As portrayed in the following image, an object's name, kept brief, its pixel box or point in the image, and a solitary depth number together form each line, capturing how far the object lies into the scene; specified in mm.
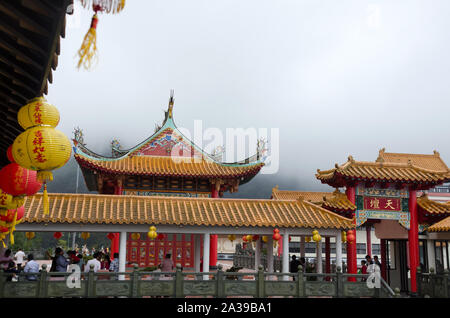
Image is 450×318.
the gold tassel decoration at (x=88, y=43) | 4262
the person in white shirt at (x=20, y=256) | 18394
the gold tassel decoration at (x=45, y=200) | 5516
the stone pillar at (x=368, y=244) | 22700
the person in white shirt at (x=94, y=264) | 11605
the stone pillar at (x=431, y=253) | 20170
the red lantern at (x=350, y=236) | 14320
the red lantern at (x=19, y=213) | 8401
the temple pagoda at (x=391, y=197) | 16016
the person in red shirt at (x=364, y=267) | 15773
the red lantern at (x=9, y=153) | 6474
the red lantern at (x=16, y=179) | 6375
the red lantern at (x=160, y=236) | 17078
